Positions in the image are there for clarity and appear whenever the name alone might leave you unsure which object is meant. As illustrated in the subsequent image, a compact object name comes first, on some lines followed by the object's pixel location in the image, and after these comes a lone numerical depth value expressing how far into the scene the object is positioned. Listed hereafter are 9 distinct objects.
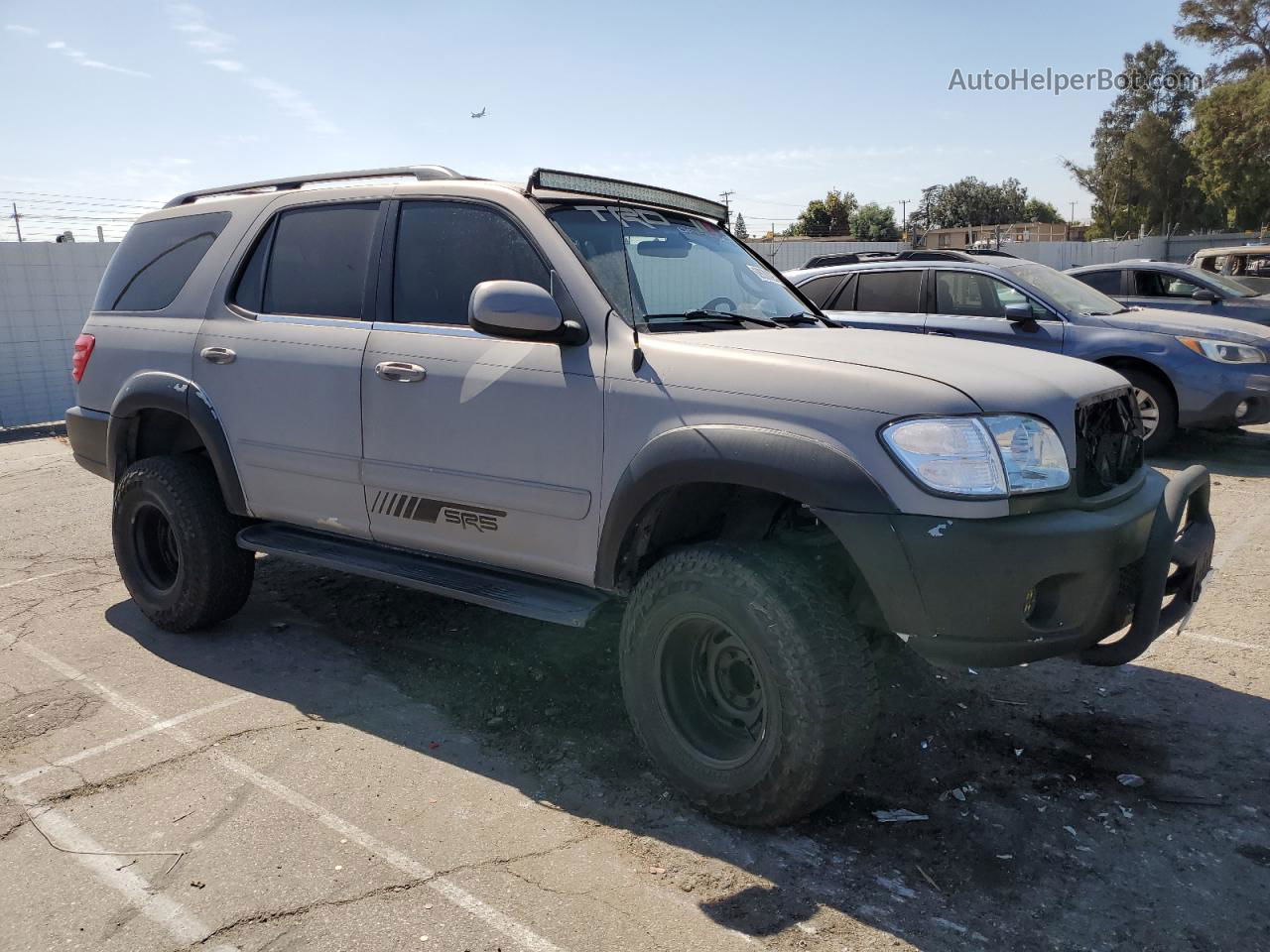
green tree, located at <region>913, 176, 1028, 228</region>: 90.19
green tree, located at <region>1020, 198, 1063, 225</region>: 99.31
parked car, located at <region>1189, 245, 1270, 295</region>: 14.95
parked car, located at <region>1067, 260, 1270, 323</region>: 10.84
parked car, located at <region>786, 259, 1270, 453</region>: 8.48
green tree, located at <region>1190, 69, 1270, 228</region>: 40.75
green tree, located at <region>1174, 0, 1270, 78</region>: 49.69
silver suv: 2.81
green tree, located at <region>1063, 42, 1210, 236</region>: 59.50
